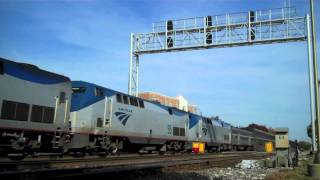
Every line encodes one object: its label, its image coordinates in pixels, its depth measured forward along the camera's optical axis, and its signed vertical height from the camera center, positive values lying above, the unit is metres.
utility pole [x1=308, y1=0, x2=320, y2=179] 15.74 +2.23
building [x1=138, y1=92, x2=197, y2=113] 90.75 +11.86
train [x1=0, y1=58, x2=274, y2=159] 15.49 +1.42
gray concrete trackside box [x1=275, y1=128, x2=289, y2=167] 22.14 +0.20
